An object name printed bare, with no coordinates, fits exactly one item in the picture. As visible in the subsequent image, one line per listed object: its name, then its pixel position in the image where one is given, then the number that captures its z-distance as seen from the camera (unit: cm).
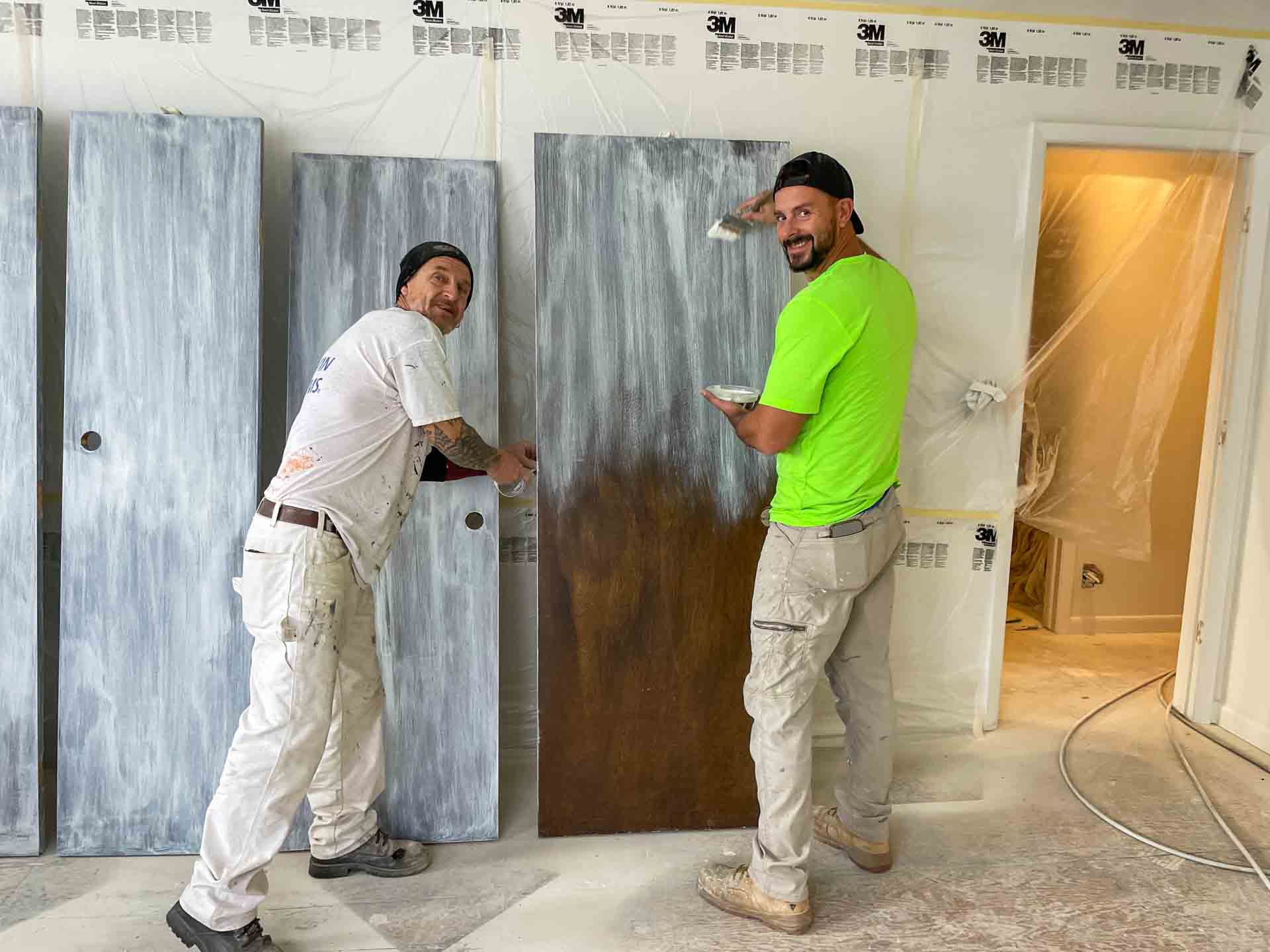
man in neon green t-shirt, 183
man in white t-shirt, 179
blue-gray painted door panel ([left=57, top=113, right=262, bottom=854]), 221
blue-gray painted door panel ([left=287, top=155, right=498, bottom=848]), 232
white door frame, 274
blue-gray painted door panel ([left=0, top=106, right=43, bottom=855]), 219
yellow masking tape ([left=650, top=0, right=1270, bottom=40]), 258
